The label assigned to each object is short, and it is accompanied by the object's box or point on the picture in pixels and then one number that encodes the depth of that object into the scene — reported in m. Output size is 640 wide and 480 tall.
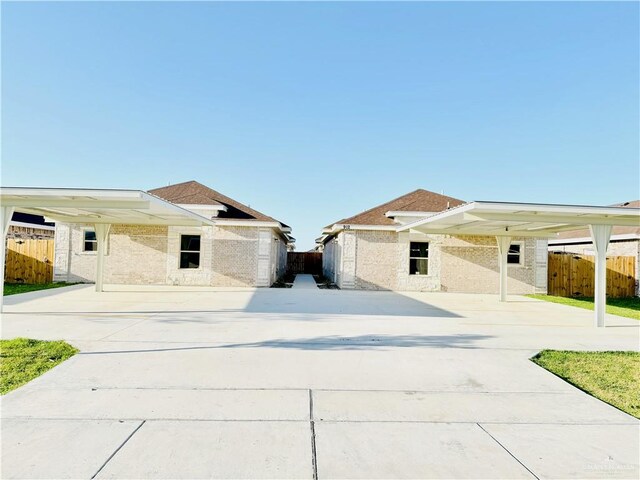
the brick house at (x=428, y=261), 18.53
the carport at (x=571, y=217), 9.45
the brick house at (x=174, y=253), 18.03
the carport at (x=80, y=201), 9.09
